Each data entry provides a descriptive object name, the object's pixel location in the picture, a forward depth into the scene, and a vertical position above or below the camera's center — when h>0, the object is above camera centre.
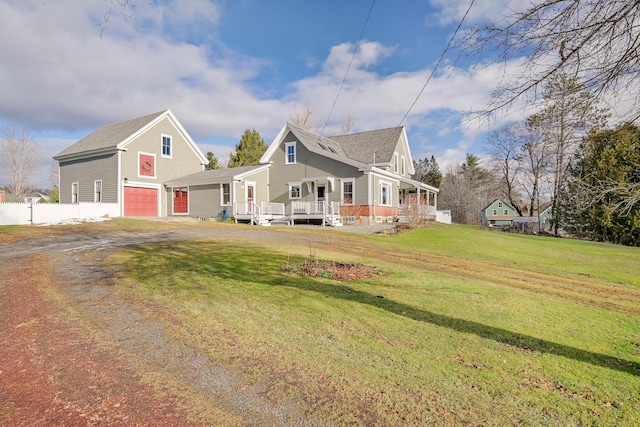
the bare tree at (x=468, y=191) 59.38 +3.27
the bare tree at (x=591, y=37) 3.97 +2.06
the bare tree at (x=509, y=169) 40.44 +4.79
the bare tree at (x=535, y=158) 35.31 +5.54
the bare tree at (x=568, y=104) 4.60 +1.51
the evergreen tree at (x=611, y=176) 23.95 +2.02
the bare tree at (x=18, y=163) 43.00 +6.16
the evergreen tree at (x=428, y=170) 56.88 +7.01
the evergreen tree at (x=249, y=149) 46.72 +8.43
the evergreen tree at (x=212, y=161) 47.72 +7.00
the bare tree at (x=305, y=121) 45.84 +11.93
